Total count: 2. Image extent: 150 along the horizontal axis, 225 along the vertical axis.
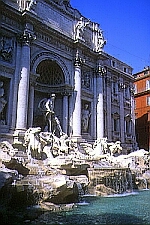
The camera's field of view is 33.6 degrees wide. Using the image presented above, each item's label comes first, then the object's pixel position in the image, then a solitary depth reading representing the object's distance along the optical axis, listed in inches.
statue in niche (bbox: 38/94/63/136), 702.5
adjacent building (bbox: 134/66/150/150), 1168.2
